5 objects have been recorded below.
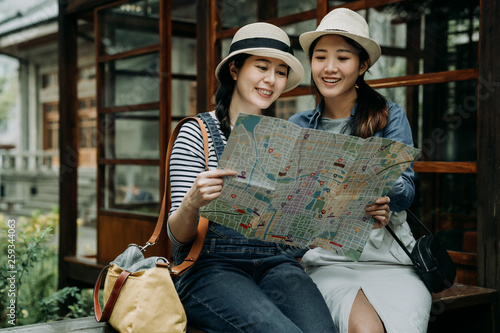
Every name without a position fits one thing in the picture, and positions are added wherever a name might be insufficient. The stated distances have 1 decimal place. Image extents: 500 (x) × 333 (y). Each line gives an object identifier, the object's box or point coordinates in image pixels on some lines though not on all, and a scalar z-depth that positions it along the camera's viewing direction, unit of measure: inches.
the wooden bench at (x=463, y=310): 92.6
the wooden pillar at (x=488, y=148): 100.7
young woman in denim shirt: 77.9
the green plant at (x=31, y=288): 137.8
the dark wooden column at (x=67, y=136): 205.0
